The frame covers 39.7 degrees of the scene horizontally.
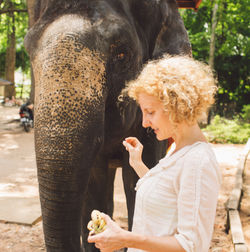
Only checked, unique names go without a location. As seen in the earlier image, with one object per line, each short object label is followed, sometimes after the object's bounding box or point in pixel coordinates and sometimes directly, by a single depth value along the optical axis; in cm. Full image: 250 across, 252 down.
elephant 175
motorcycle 1316
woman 120
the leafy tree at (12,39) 1702
